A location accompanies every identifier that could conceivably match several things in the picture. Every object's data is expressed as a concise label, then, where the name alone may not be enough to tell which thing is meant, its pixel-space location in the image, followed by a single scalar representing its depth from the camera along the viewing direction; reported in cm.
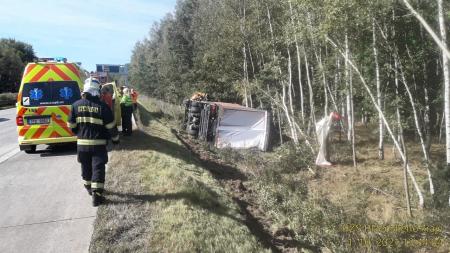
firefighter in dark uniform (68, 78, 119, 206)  659
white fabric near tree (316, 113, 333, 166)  1698
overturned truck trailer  1933
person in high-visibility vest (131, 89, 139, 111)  1519
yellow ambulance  1080
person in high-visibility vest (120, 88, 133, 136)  1257
